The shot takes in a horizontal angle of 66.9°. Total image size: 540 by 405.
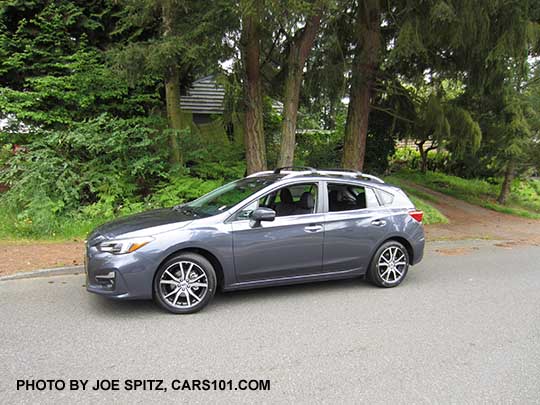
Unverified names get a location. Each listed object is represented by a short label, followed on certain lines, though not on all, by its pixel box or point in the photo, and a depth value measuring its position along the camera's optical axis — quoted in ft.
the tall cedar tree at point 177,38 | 25.17
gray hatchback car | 14.62
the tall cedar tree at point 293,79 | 29.22
